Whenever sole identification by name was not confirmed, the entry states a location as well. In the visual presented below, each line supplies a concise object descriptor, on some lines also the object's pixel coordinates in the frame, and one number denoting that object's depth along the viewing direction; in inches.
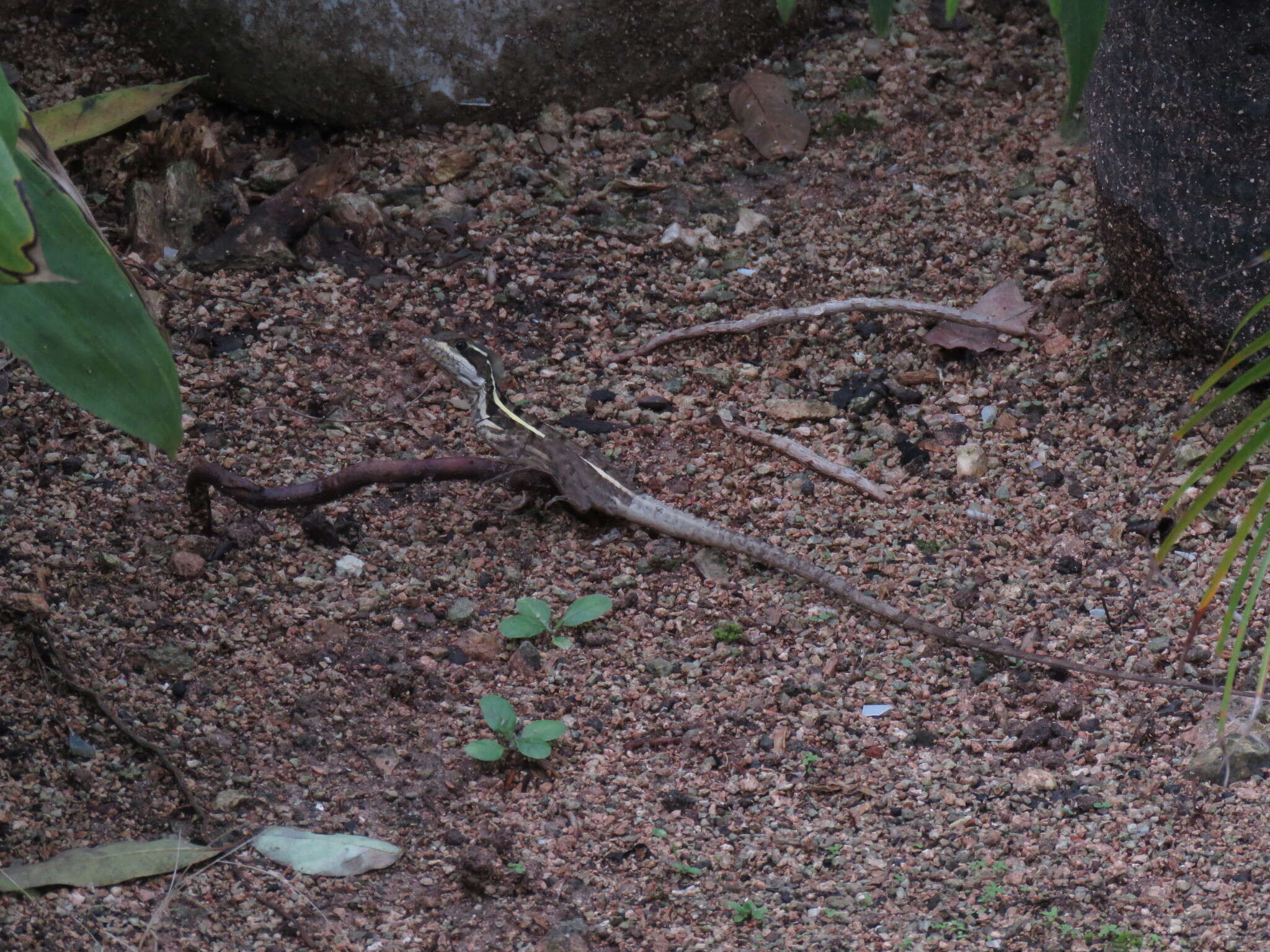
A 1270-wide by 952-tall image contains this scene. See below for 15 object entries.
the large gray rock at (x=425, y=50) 329.1
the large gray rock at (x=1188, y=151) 234.8
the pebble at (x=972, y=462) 263.7
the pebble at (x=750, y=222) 329.1
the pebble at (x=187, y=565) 231.8
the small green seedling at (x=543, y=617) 223.1
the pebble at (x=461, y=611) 234.1
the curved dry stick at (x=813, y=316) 291.7
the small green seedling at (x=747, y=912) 175.2
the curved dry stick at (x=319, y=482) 231.8
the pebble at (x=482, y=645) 225.9
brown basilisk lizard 233.9
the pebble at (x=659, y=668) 224.2
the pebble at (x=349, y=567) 241.4
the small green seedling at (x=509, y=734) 198.7
